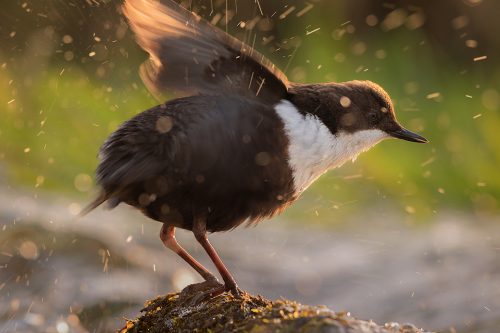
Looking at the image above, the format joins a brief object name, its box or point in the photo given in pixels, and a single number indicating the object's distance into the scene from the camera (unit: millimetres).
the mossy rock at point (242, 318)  5672
